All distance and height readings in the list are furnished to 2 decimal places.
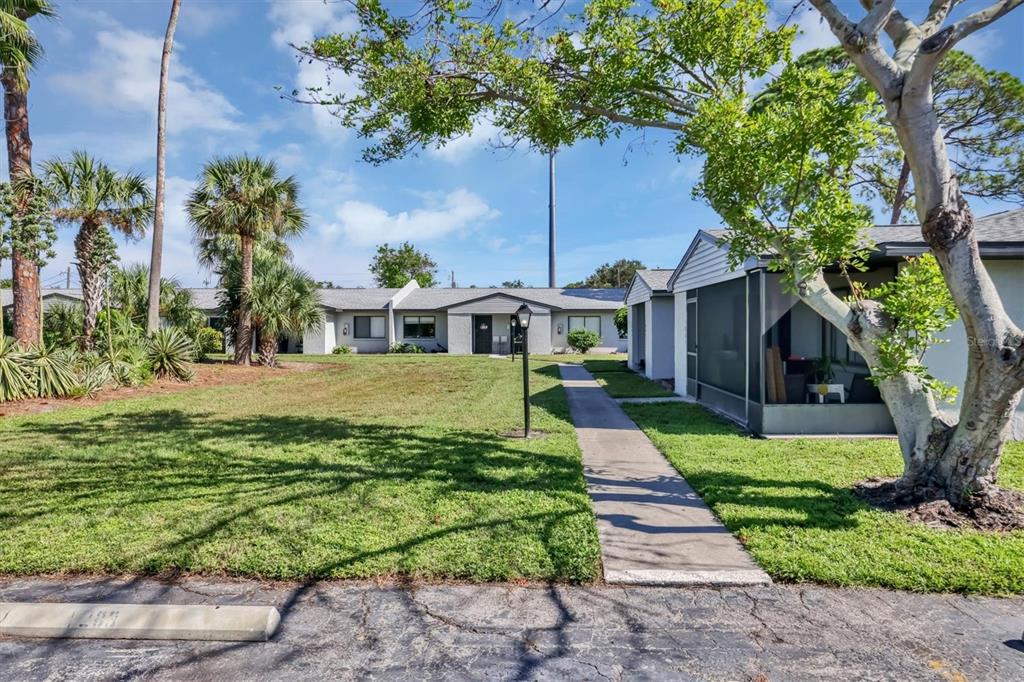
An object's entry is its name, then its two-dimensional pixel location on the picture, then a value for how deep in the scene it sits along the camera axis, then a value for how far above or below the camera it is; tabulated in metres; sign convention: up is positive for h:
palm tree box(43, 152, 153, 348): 12.95 +3.39
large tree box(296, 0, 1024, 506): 4.30 +2.09
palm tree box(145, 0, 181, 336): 15.44 +4.77
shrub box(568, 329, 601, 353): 28.55 +0.05
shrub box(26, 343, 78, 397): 10.95 -0.59
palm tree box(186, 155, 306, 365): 17.15 +4.51
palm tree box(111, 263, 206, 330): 20.12 +1.80
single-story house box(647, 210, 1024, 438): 7.36 -0.09
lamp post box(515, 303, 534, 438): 7.70 -0.21
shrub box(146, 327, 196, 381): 14.34 -0.29
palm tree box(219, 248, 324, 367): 18.41 +1.56
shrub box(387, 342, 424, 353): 29.55 -0.36
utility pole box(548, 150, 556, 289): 42.22 +8.65
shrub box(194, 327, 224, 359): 18.84 +0.15
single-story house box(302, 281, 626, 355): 29.02 +1.21
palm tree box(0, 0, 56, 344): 11.93 +4.49
